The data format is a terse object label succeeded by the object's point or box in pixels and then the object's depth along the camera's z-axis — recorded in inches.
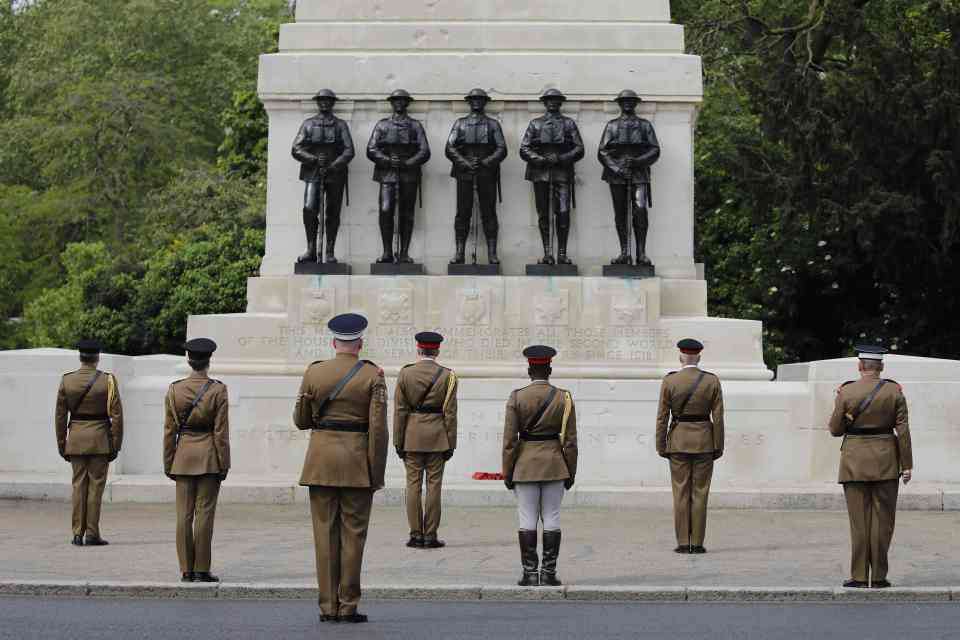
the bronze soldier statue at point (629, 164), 846.5
